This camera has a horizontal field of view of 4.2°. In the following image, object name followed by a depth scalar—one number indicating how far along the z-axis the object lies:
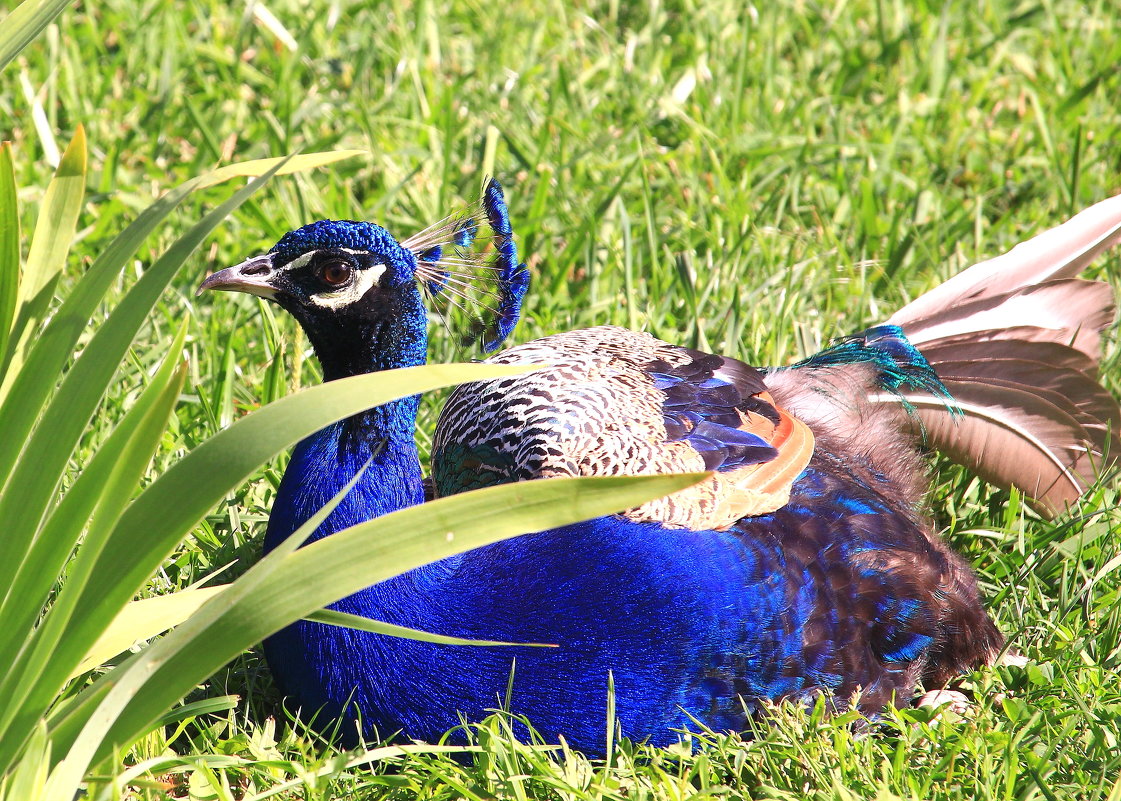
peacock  5.95
